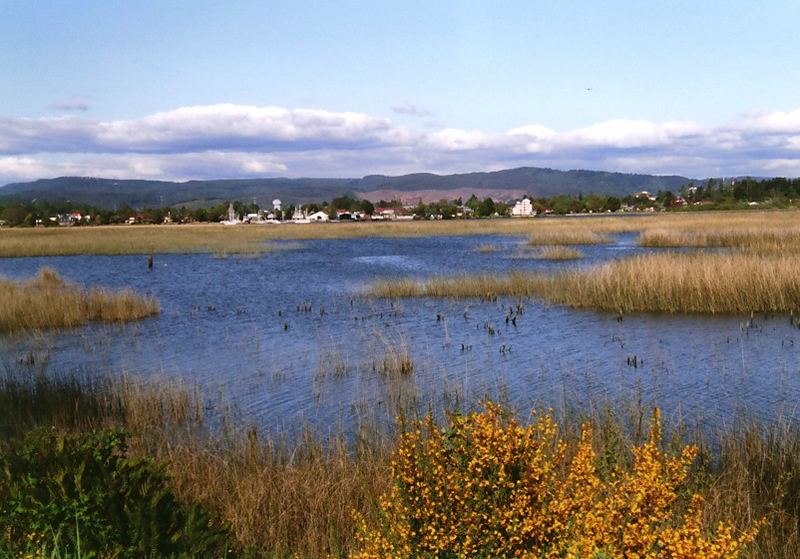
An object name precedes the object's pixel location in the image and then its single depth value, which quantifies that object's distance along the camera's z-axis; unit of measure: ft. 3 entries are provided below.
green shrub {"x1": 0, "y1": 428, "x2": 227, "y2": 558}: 16.26
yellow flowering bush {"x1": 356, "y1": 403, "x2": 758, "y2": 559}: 12.82
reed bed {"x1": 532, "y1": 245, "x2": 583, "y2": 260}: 135.59
